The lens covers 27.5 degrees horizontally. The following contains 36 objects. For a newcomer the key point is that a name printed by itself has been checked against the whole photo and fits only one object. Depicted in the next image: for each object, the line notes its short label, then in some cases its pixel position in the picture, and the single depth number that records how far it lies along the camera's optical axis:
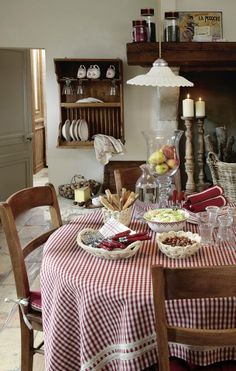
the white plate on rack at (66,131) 4.89
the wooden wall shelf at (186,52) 4.05
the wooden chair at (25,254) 2.04
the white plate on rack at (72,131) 4.88
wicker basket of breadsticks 2.25
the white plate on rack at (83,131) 4.90
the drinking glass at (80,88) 4.91
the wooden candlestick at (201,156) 4.48
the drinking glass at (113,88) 4.86
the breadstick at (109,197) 2.29
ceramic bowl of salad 2.15
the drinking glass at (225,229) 2.05
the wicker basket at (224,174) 3.94
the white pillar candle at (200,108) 4.33
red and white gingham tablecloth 1.55
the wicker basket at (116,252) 1.82
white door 5.41
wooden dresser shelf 4.84
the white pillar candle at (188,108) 4.19
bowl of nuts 1.83
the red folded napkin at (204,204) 2.39
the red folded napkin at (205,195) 2.42
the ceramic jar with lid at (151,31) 4.15
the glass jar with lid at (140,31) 4.11
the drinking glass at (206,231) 2.05
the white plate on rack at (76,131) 4.89
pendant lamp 2.35
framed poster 4.19
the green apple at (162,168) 2.41
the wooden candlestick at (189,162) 4.43
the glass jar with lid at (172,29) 4.07
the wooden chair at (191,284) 1.31
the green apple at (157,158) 2.40
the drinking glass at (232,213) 2.11
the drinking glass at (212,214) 2.11
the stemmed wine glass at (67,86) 4.84
